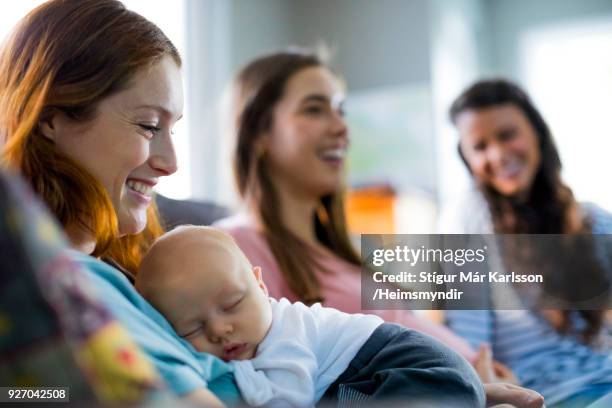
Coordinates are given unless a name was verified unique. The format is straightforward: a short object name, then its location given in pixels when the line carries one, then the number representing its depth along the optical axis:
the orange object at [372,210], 2.82
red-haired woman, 0.64
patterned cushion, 0.40
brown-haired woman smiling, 1.17
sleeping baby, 0.58
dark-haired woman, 0.82
